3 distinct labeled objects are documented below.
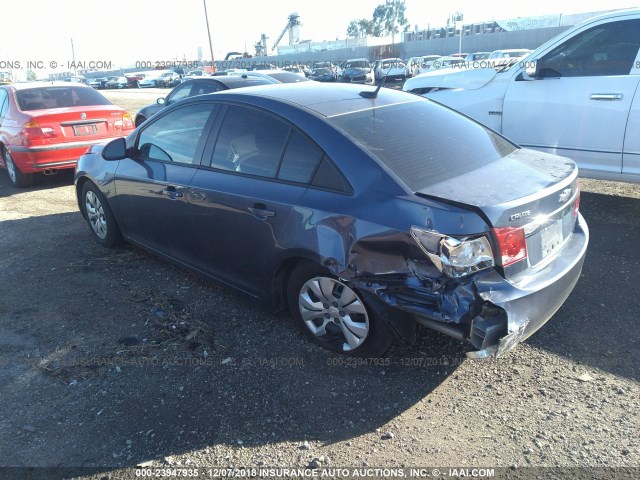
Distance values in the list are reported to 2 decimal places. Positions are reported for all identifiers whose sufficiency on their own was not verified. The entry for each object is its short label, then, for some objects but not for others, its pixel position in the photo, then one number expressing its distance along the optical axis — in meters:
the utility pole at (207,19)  45.69
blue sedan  2.68
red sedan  7.79
